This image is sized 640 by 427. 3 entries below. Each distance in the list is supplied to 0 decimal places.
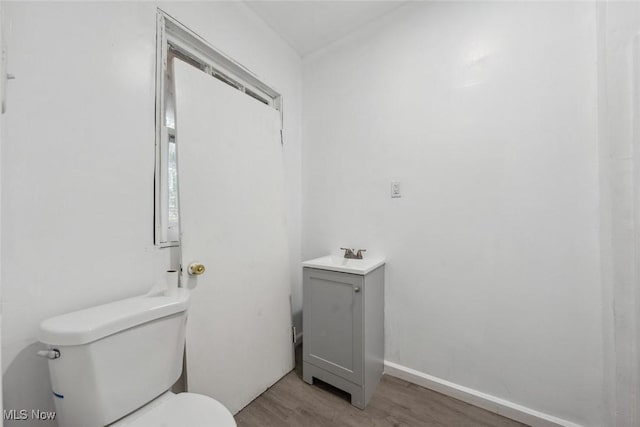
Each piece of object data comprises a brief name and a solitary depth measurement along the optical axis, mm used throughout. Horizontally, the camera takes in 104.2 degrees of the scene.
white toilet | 791
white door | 1253
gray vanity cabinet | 1450
